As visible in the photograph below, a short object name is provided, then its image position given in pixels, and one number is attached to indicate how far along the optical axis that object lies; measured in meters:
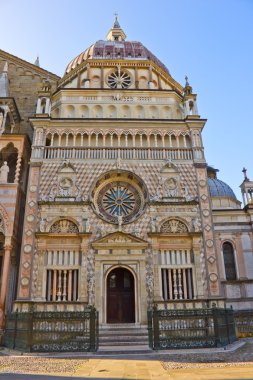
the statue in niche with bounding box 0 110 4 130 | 23.36
